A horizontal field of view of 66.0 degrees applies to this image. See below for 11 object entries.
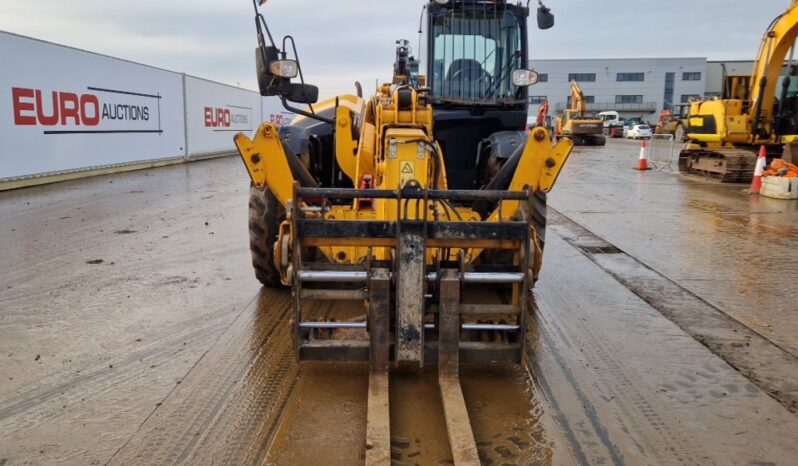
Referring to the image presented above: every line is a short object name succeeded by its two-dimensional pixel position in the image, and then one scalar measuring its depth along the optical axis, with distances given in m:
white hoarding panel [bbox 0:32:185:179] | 12.94
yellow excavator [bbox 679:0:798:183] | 14.58
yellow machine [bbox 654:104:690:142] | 29.15
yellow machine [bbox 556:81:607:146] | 34.81
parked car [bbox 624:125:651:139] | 44.22
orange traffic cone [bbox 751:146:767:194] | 13.23
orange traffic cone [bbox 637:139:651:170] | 19.99
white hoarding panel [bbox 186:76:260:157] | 22.54
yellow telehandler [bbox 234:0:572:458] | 3.67
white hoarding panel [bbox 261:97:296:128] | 32.66
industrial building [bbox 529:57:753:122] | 77.81
